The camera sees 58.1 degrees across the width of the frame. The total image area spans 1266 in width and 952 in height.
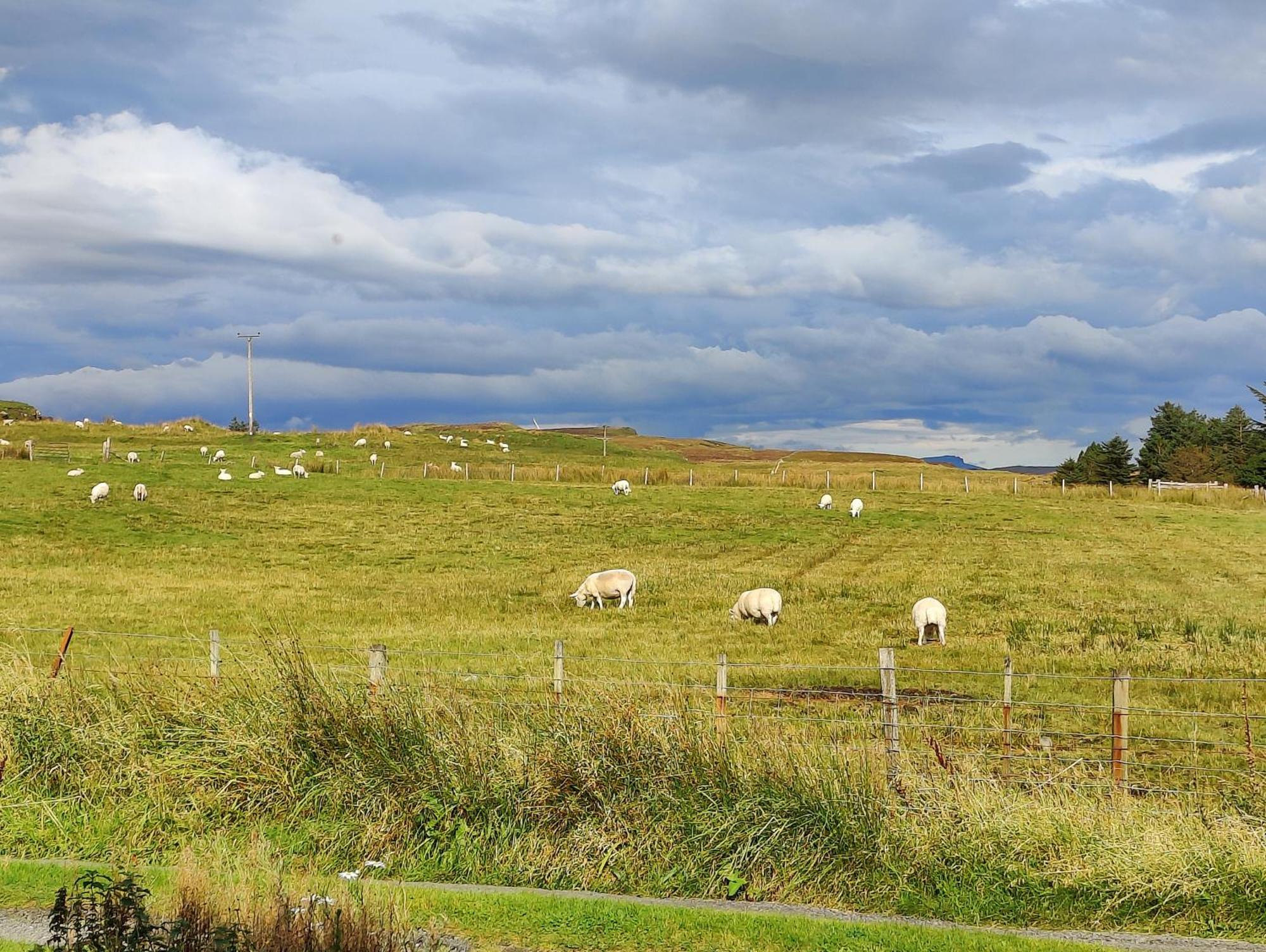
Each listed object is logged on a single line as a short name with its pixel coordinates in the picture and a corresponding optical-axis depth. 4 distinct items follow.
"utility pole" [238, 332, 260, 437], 106.94
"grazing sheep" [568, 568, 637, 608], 33.72
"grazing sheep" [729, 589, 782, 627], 29.81
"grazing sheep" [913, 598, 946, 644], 27.09
